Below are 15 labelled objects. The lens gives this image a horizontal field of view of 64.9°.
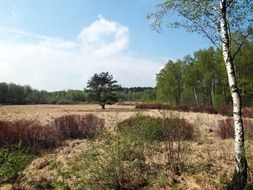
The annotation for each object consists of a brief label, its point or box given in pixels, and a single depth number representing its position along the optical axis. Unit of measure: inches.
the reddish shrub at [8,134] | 255.0
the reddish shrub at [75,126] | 309.9
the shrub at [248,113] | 409.0
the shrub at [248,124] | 269.6
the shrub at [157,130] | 185.6
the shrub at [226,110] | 590.4
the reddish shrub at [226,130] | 291.7
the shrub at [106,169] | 164.1
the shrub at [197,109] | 685.5
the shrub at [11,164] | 180.9
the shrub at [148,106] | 804.1
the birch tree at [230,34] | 151.8
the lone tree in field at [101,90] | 1124.2
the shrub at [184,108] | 697.6
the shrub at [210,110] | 641.4
